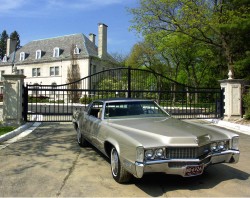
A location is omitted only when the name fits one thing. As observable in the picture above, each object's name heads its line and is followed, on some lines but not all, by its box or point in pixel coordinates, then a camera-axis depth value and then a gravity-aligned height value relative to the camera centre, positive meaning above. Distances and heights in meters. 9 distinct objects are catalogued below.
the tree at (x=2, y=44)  93.69 +17.15
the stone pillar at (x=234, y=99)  13.69 -0.20
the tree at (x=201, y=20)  18.20 +5.35
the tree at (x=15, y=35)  96.48 +20.74
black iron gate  12.29 -0.20
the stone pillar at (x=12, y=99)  11.48 -0.13
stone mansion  47.97 +7.00
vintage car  4.36 -0.79
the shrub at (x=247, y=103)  13.05 -0.40
